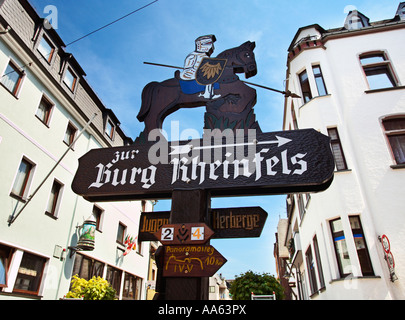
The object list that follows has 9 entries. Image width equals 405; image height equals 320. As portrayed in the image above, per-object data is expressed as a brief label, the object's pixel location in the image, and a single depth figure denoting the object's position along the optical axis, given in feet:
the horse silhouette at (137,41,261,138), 11.71
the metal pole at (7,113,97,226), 32.63
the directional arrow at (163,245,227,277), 8.21
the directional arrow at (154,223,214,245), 8.68
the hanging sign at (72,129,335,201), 9.51
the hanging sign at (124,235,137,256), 60.90
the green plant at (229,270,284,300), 39.09
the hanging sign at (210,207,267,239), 9.29
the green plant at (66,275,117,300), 36.14
